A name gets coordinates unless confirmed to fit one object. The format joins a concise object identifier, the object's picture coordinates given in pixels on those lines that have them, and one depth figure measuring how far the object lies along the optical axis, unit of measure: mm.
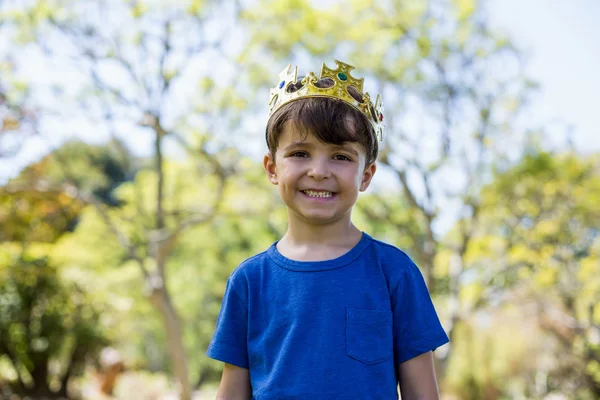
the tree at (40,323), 10844
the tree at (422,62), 10852
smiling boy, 1454
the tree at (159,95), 9945
